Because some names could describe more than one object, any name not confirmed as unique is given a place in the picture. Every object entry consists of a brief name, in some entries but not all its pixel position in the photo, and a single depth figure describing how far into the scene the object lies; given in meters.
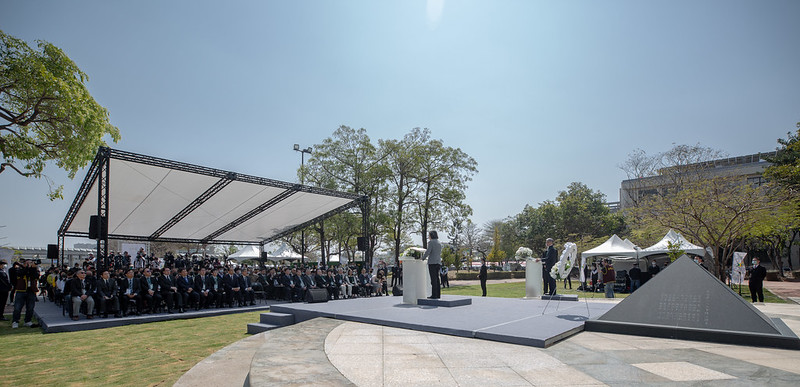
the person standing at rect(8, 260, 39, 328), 9.80
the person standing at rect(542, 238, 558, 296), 10.94
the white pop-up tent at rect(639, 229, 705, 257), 19.31
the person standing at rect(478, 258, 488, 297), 16.39
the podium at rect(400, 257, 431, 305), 9.34
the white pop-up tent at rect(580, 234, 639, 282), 20.72
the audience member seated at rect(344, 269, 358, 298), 16.23
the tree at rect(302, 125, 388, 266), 29.09
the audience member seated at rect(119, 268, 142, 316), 10.69
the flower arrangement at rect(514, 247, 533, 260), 11.29
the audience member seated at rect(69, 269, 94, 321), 10.02
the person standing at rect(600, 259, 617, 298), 14.48
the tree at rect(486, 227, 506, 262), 47.94
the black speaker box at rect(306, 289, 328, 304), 10.91
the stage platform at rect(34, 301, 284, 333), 9.14
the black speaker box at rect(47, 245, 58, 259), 19.28
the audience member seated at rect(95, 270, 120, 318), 10.33
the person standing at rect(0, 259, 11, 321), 9.89
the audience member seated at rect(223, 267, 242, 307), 13.09
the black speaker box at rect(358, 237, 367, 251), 19.91
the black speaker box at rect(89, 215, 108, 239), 11.06
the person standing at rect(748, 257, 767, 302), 12.53
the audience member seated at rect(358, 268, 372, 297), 16.72
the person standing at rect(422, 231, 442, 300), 9.11
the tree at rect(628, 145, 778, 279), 16.41
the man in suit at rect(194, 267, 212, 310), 12.30
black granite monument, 5.23
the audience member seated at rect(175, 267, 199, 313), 11.82
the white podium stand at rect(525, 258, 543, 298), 11.55
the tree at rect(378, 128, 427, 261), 29.23
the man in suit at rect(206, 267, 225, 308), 12.75
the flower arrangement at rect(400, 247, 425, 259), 9.55
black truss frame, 11.29
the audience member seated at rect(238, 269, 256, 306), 13.62
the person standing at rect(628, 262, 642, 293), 17.48
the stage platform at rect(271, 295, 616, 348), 5.63
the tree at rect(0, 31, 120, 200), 11.13
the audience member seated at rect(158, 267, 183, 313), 11.40
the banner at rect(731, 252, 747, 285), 13.40
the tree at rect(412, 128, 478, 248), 29.66
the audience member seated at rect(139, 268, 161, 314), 11.16
